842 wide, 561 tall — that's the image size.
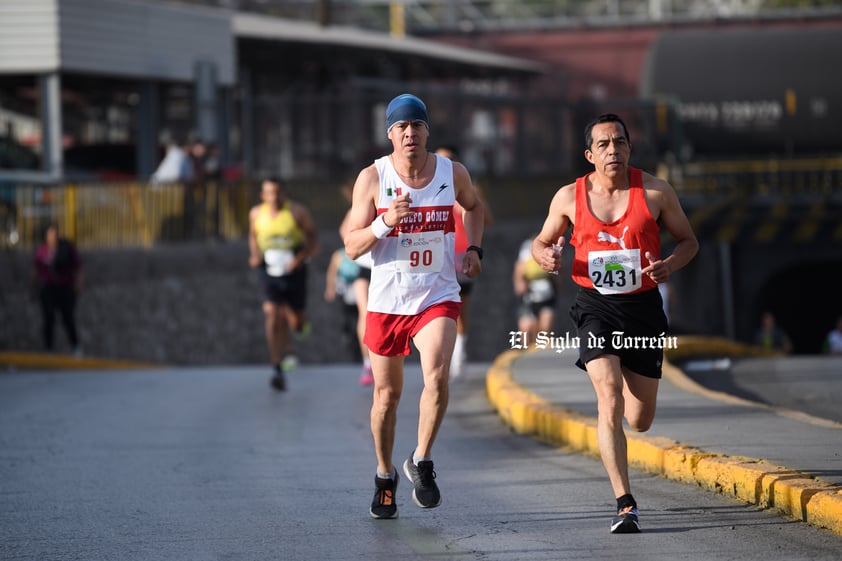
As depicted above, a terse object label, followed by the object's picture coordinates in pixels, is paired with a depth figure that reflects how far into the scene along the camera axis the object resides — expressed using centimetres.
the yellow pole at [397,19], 5988
